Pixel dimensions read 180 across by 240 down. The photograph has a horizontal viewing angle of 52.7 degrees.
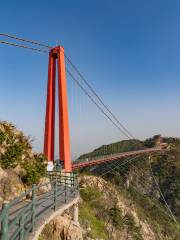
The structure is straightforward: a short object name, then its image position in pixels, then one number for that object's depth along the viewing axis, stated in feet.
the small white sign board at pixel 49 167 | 36.89
